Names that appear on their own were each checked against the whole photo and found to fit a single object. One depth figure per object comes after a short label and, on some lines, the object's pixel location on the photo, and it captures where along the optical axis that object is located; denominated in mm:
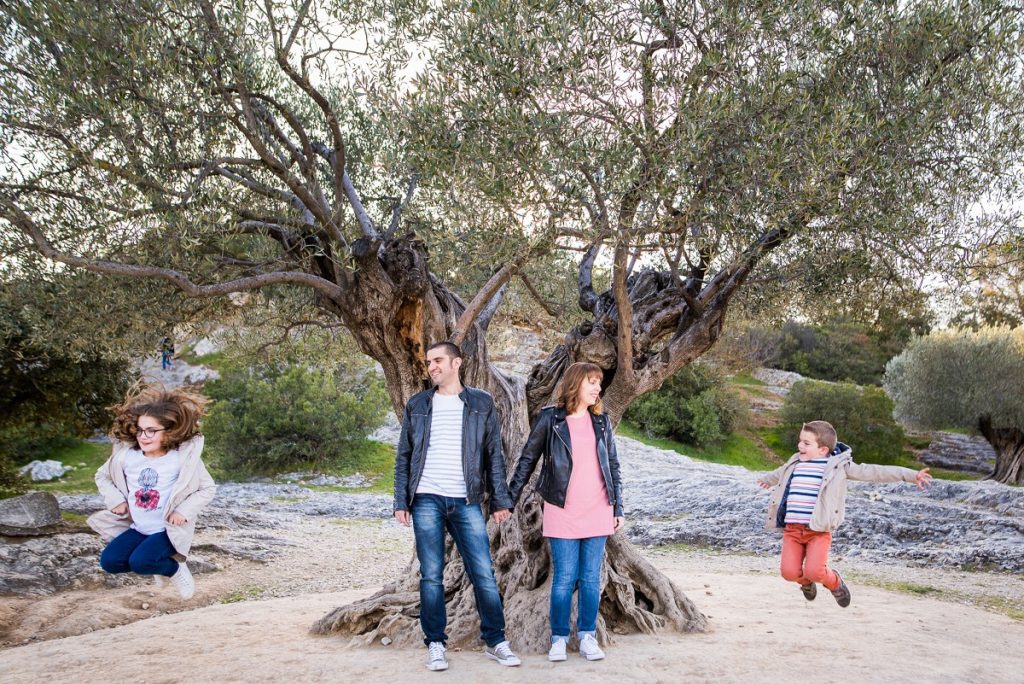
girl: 5703
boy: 6426
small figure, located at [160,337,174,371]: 10750
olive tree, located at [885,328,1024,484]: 27438
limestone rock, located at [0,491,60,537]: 12648
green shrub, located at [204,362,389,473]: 27188
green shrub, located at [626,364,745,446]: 35906
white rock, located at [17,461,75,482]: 26203
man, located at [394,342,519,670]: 6254
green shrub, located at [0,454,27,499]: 15966
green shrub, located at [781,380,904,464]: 34094
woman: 6469
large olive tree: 6934
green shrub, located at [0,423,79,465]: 21844
